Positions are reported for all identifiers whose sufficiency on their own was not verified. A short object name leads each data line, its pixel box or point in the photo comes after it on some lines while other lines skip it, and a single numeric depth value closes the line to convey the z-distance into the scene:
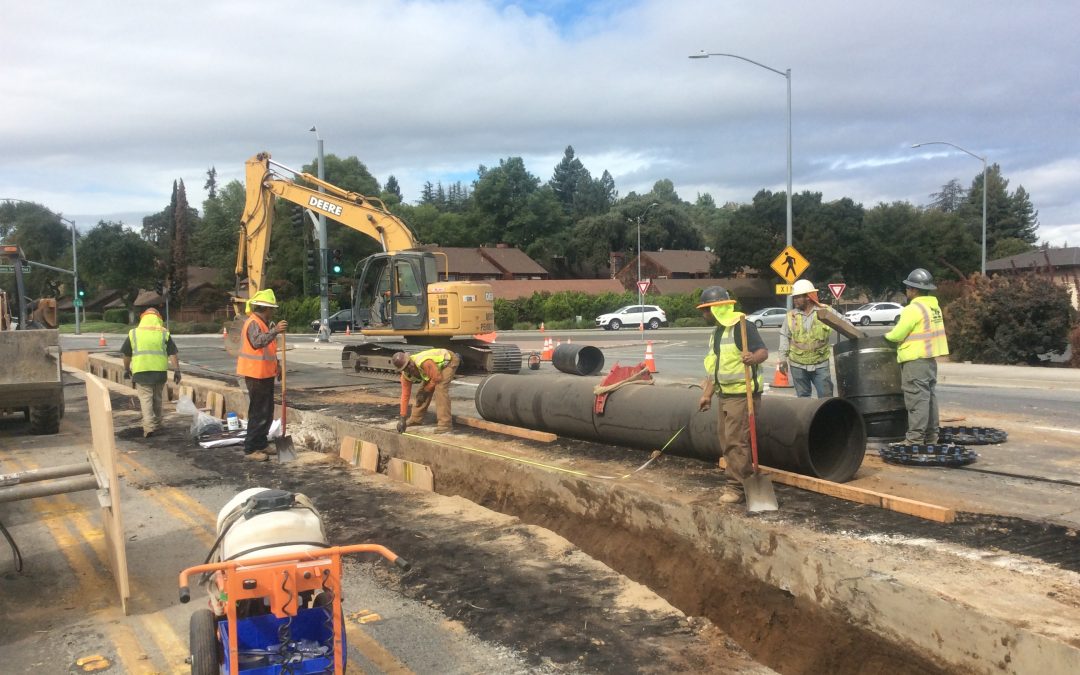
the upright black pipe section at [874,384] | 8.50
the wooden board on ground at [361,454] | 9.86
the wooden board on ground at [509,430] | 9.41
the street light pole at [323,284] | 25.69
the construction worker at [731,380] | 6.31
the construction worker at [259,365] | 9.51
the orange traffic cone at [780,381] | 14.51
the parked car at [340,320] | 48.53
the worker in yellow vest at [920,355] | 7.93
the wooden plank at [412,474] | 8.84
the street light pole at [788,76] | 23.69
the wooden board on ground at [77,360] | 21.19
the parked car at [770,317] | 47.19
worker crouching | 10.12
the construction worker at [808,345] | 9.23
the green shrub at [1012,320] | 19.38
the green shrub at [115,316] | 73.19
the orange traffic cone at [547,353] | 23.87
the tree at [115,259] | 70.75
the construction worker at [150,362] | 11.28
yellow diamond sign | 19.59
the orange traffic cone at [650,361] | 19.39
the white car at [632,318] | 49.81
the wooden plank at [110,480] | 5.19
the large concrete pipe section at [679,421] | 6.86
